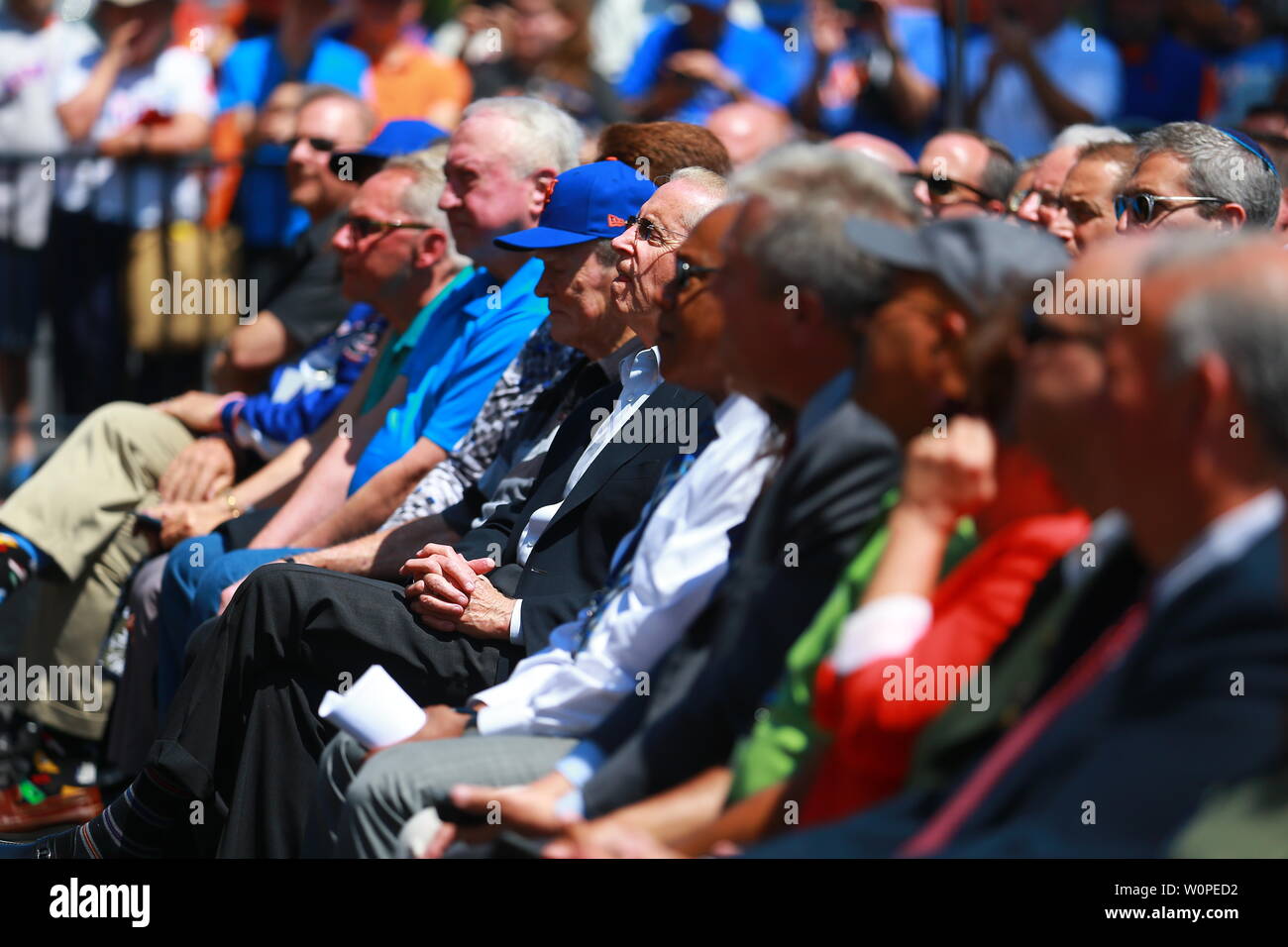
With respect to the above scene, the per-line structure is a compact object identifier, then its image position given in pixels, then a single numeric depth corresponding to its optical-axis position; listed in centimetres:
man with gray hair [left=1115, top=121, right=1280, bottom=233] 845
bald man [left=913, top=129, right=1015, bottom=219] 1129
